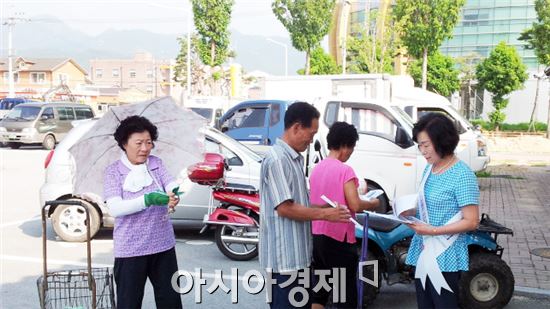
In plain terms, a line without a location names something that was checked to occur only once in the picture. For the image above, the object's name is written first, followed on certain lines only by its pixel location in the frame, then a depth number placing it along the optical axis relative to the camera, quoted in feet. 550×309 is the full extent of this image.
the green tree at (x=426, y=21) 89.56
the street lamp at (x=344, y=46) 113.50
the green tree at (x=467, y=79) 158.27
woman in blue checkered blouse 10.70
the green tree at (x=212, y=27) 115.85
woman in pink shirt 13.19
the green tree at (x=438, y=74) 134.21
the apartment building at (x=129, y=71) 336.29
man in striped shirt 10.69
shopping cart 12.42
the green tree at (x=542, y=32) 90.48
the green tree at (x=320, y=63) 142.00
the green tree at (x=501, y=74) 111.04
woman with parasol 11.78
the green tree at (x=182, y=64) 172.76
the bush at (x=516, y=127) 128.56
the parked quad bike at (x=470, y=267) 16.21
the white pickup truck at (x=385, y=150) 30.14
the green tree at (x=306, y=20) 118.11
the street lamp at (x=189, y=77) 106.11
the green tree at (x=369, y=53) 104.68
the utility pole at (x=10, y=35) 162.71
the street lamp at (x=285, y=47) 134.51
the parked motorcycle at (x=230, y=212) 22.00
